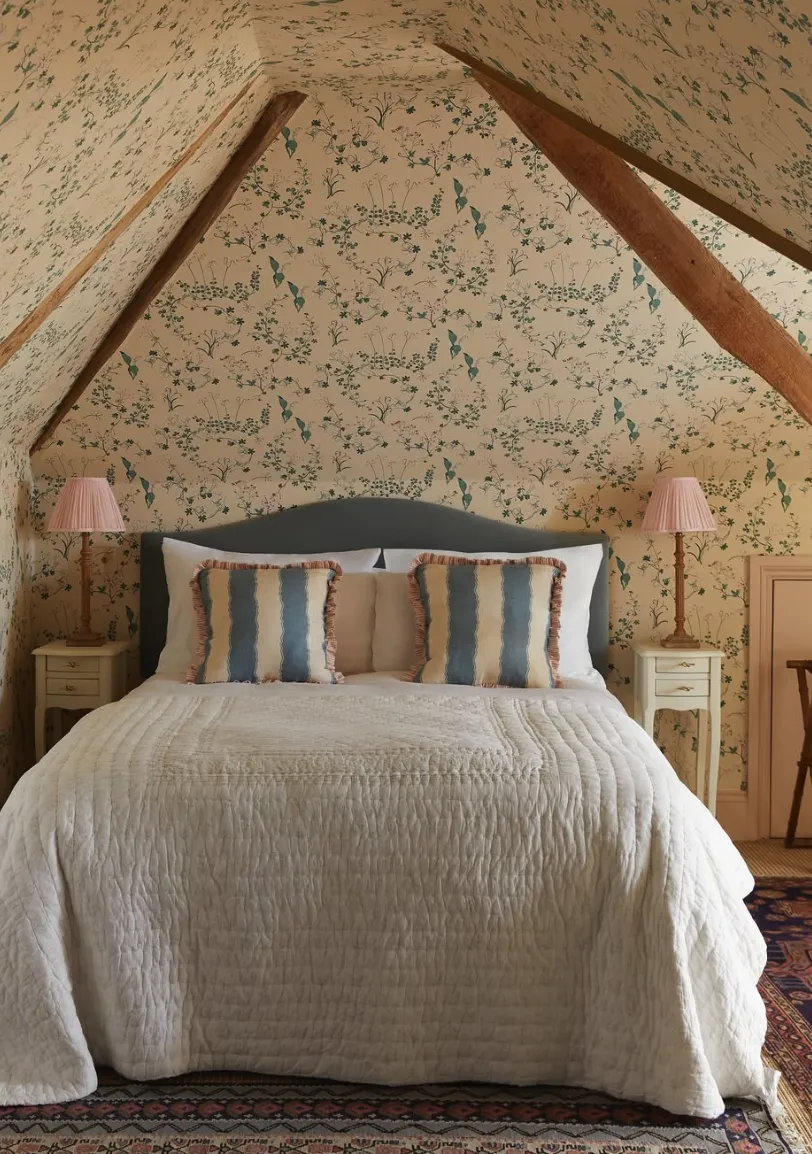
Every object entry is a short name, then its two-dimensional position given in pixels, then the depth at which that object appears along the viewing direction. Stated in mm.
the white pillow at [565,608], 4086
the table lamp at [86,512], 4152
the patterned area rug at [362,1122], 2320
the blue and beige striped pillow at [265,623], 3832
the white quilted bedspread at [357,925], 2498
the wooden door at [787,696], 4430
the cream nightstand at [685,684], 4129
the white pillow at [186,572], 4098
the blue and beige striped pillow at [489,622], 3822
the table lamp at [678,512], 4160
